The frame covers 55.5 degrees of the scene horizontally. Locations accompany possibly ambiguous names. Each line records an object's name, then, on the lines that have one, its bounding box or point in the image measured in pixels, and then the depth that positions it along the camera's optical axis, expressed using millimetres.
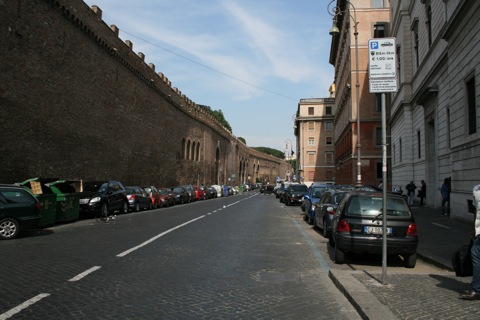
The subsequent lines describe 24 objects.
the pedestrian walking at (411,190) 26756
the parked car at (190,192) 41375
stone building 15523
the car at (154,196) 29398
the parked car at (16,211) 12461
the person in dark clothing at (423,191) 24334
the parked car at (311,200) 17720
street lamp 23488
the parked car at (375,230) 8805
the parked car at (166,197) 32500
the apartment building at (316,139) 91812
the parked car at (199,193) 45738
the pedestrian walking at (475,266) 5879
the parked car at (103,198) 20078
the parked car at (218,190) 57719
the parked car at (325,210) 12945
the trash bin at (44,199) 15109
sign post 7215
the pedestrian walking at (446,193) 18359
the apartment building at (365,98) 47219
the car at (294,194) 32969
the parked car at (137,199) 25594
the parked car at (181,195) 37522
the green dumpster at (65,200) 17109
